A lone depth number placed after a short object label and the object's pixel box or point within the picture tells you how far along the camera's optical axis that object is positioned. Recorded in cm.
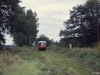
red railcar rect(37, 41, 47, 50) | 5988
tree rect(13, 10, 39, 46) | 9539
